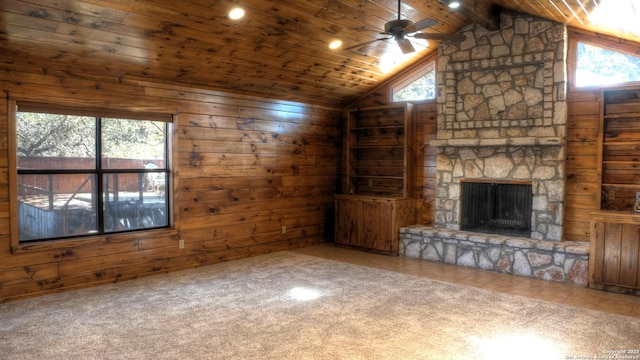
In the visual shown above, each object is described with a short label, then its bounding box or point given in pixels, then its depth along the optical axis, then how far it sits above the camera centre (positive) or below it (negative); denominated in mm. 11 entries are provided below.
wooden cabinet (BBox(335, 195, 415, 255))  6602 -853
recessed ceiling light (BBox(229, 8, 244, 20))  4369 +1458
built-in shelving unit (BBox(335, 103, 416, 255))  6688 -241
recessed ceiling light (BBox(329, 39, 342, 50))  5541 +1482
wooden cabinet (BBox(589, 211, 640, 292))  4656 -901
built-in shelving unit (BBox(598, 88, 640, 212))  5227 +199
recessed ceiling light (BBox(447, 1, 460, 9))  4662 +1666
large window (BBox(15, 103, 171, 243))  4578 -112
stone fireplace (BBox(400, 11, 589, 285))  5535 +290
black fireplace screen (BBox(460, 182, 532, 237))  6020 -596
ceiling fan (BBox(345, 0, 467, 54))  4055 +1239
